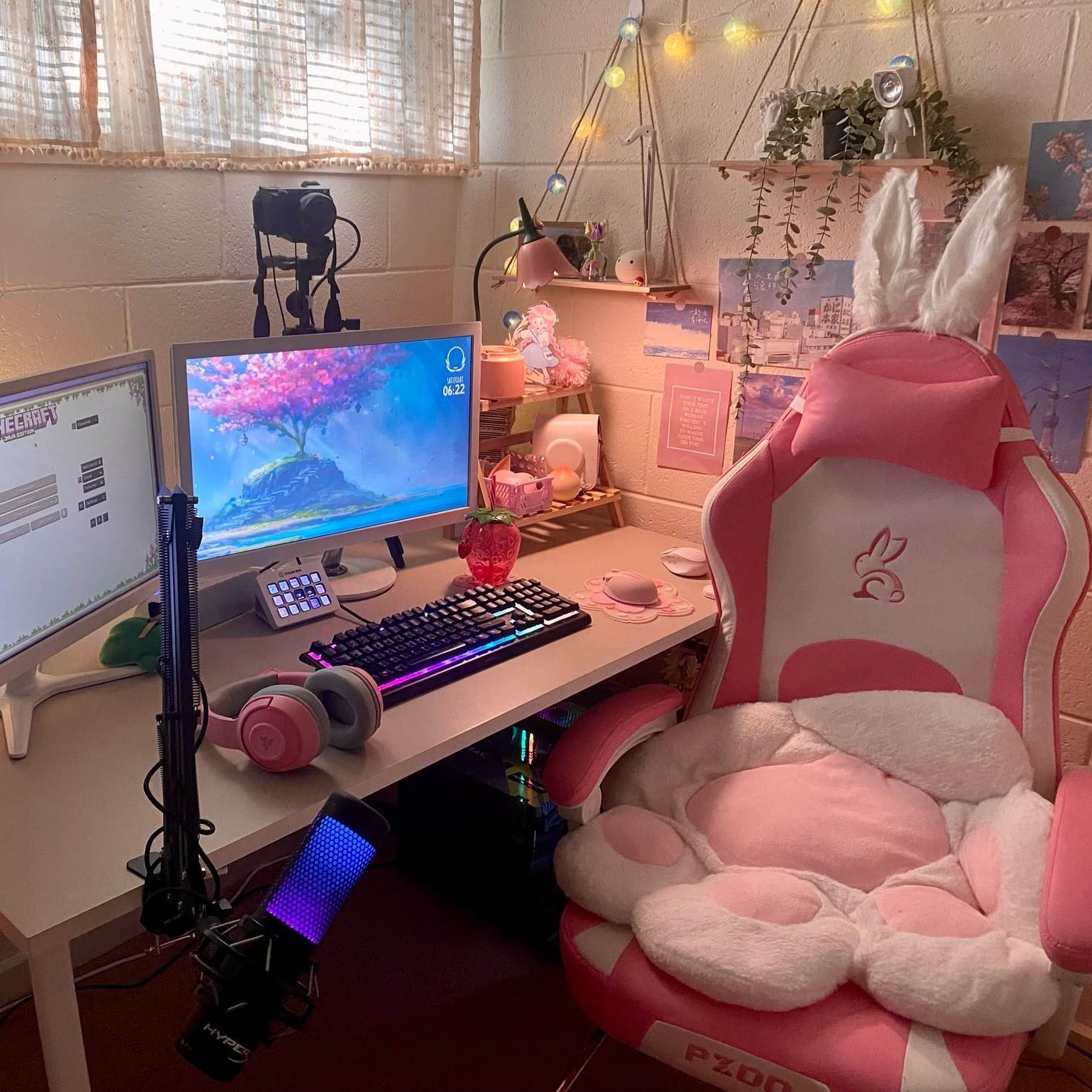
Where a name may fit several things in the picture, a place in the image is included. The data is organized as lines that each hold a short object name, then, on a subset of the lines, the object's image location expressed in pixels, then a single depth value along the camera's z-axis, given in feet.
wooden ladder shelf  6.40
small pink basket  6.36
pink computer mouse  5.62
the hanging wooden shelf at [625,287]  6.27
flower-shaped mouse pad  5.56
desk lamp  6.03
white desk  3.19
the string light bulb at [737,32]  5.91
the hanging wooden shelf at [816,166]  5.23
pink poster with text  6.57
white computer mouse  6.14
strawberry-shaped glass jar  5.66
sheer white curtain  4.96
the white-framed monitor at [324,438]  4.97
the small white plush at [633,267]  6.37
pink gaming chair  3.76
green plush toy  4.63
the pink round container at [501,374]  6.18
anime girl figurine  6.58
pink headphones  3.76
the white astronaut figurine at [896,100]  5.18
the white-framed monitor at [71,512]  3.96
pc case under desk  6.23
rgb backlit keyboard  4.59
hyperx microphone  2.82
